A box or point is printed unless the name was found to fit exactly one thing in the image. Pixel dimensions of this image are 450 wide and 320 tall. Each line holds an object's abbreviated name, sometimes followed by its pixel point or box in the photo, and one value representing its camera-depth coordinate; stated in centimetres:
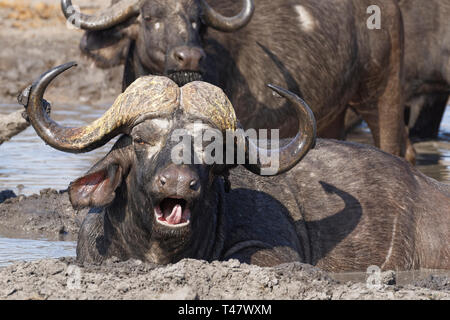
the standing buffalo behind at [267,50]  1787
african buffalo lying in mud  1087
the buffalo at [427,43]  2736
